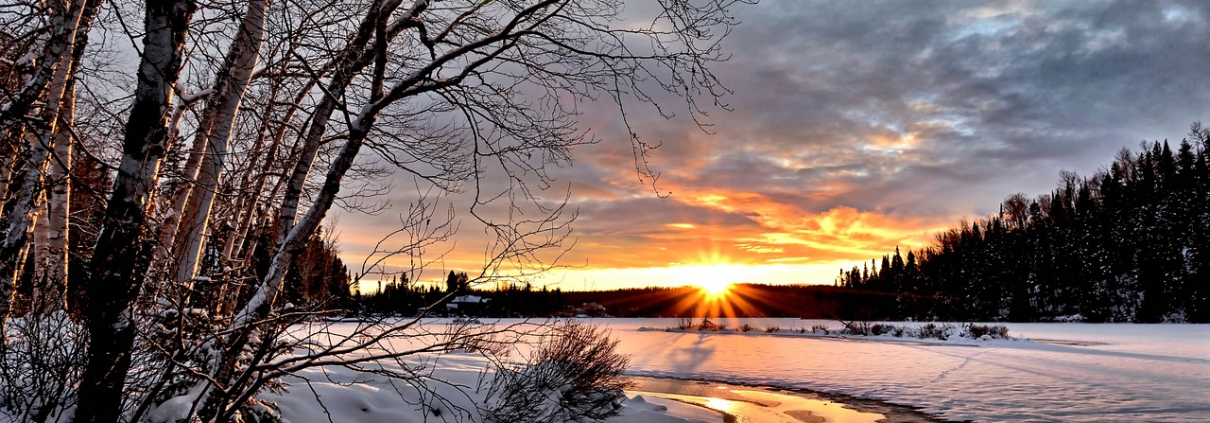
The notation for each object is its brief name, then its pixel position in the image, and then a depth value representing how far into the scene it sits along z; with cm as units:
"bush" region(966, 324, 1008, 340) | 3241
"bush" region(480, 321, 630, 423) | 898
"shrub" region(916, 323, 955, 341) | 3396
